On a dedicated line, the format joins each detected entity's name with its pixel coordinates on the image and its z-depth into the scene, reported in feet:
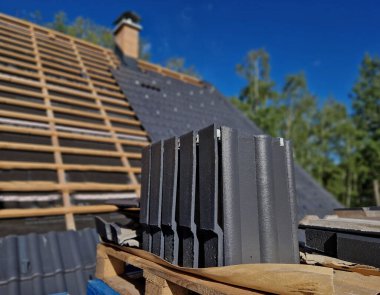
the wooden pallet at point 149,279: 3.98
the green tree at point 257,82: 84.62
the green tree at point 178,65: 92.53
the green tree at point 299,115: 82.99
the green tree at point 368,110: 77.71
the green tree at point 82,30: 80.84
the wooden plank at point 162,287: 4.66
